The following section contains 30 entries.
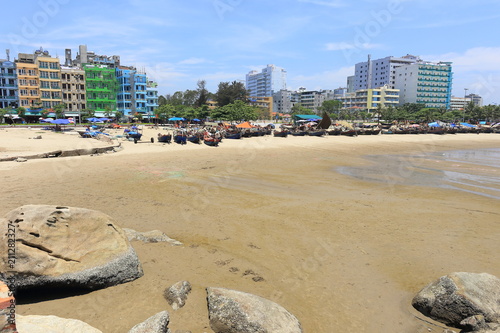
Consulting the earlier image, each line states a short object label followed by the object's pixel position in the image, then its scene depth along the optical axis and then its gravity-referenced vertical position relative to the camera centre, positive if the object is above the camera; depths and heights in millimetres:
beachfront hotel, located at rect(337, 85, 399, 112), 123000 +10075
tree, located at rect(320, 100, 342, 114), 116625 +6836
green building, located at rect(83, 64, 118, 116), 75500 +8631
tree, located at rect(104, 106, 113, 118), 72231 +2838
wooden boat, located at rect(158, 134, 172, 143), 33844 -1390
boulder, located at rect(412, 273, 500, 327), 5305 -2844
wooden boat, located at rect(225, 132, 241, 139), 40775 -1381
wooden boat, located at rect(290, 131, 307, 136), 48000 -1159
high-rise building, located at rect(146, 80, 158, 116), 83825 +6606
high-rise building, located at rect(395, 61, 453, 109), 131912 +16786
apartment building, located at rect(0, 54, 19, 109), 64688 +7529
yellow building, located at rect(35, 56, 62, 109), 67500 +8858
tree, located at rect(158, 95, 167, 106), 109438 +8049
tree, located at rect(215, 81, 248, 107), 94250 +9054
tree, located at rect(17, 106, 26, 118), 60000 +2224
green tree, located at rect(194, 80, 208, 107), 92750 +8743
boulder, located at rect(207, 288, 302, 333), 4660 -2765
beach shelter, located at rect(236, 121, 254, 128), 45812 -41
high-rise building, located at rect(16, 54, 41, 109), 65438 +7912
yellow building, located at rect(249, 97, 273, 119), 126188 +8867
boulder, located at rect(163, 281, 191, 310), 5301 -2786
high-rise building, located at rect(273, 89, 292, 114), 162625 +11664
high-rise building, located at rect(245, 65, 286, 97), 191875 +26837
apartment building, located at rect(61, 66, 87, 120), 70625 +7501
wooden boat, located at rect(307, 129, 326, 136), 48406 -1156
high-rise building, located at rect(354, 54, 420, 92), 145750 +24480
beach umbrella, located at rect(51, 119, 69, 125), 41688 +364
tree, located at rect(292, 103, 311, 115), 103475 +4682
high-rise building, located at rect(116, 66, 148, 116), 80812 +8092
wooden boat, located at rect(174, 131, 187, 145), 33562 -1460
